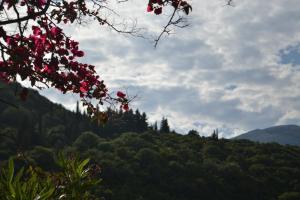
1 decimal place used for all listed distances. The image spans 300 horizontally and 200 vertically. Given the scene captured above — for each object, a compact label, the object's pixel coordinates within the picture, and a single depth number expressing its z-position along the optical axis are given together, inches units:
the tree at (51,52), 203.0
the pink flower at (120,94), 254.4
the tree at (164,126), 6648.6
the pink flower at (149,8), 193.6
